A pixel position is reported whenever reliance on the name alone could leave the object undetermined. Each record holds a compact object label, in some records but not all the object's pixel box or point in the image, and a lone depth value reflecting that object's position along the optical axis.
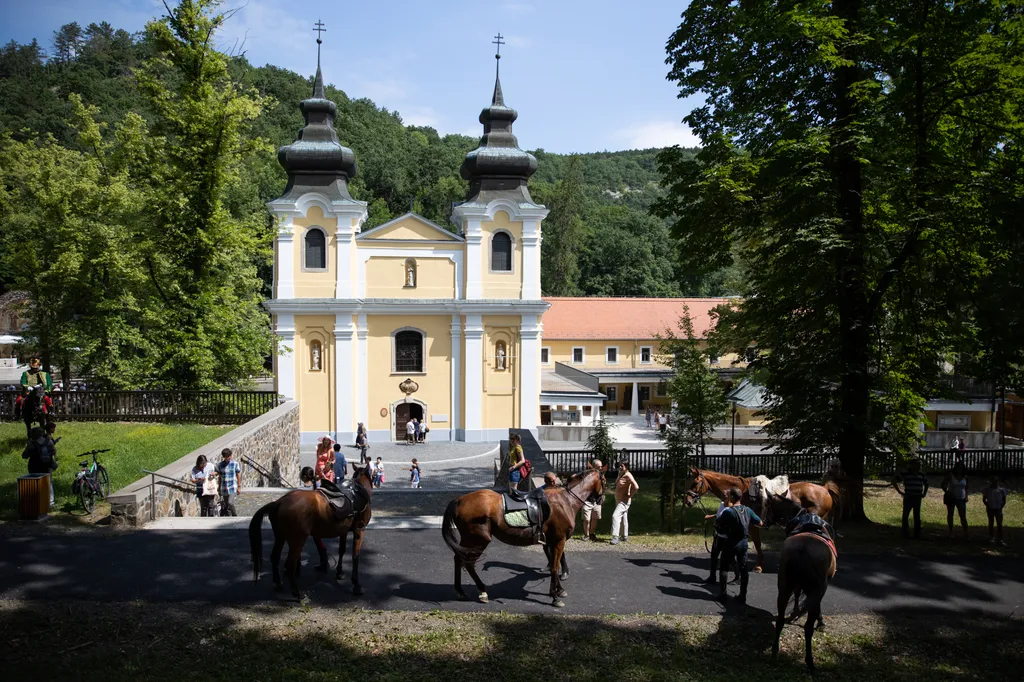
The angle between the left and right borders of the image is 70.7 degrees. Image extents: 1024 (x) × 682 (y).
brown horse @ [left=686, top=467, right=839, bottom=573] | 10.46
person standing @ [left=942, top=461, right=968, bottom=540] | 11.96
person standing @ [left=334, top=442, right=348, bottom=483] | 15.53
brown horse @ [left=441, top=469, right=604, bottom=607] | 8.16
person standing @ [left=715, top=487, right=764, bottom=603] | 8.61
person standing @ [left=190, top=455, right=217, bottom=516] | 12.17
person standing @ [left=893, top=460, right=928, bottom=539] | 11.88
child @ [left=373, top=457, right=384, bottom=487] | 21.62
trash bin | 10.77
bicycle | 11.30
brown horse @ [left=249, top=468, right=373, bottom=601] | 8.02
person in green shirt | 14.49
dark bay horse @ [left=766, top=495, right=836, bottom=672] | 7.14
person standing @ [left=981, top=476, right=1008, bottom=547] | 11.55
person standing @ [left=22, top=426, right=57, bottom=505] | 11.00
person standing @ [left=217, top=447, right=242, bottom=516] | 12.58
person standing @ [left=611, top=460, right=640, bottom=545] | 11.36
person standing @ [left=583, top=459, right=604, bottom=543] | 10.33
